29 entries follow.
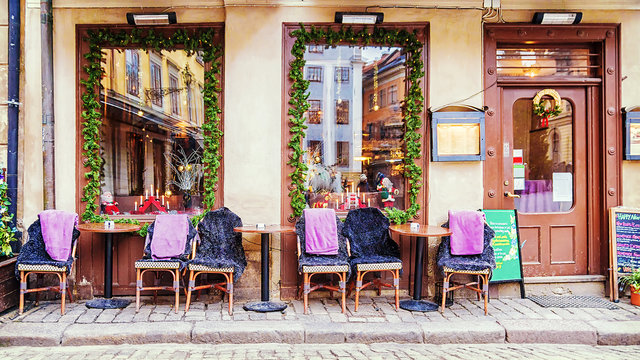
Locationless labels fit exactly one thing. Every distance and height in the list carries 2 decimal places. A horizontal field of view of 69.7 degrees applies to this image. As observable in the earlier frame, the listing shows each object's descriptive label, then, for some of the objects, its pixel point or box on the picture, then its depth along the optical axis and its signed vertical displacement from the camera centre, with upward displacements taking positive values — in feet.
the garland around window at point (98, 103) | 20.04 +3.53
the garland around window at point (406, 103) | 20.15 +3.53
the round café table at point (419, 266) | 18.19 -3.63
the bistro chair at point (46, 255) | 17.33 -2.94
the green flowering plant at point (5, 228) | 17.71 -1.87
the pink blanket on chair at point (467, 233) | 18.90 -2.29
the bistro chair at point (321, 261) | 17.78 -3.26
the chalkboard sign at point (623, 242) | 19.88 -2.83
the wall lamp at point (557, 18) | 19.98 +7.01
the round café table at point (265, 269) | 18.07 -3.64
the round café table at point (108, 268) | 17.98 -3.57
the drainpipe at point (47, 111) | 19.54 +2.95
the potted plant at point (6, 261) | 17.29 -3.14
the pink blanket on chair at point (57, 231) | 18.01 -2.02
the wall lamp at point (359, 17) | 19.74 +6.95
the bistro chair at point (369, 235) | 19.42 -2.43
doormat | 18.95 -5.26
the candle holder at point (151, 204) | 20.99 -1.17
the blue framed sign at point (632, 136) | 20.42 +1.85
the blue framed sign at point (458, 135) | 20.29 +1.91
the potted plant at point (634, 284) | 18.89 -4.44
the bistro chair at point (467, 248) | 18.08 -2.93
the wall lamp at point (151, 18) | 19.53 +6.89
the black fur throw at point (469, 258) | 17.94 -3.28
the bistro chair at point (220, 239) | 18.94 -2.48
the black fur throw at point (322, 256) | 17.90 -3.17
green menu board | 20.16 -3.00
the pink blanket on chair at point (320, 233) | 18.86 -2.25
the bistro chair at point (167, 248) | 17.57 -2.74
